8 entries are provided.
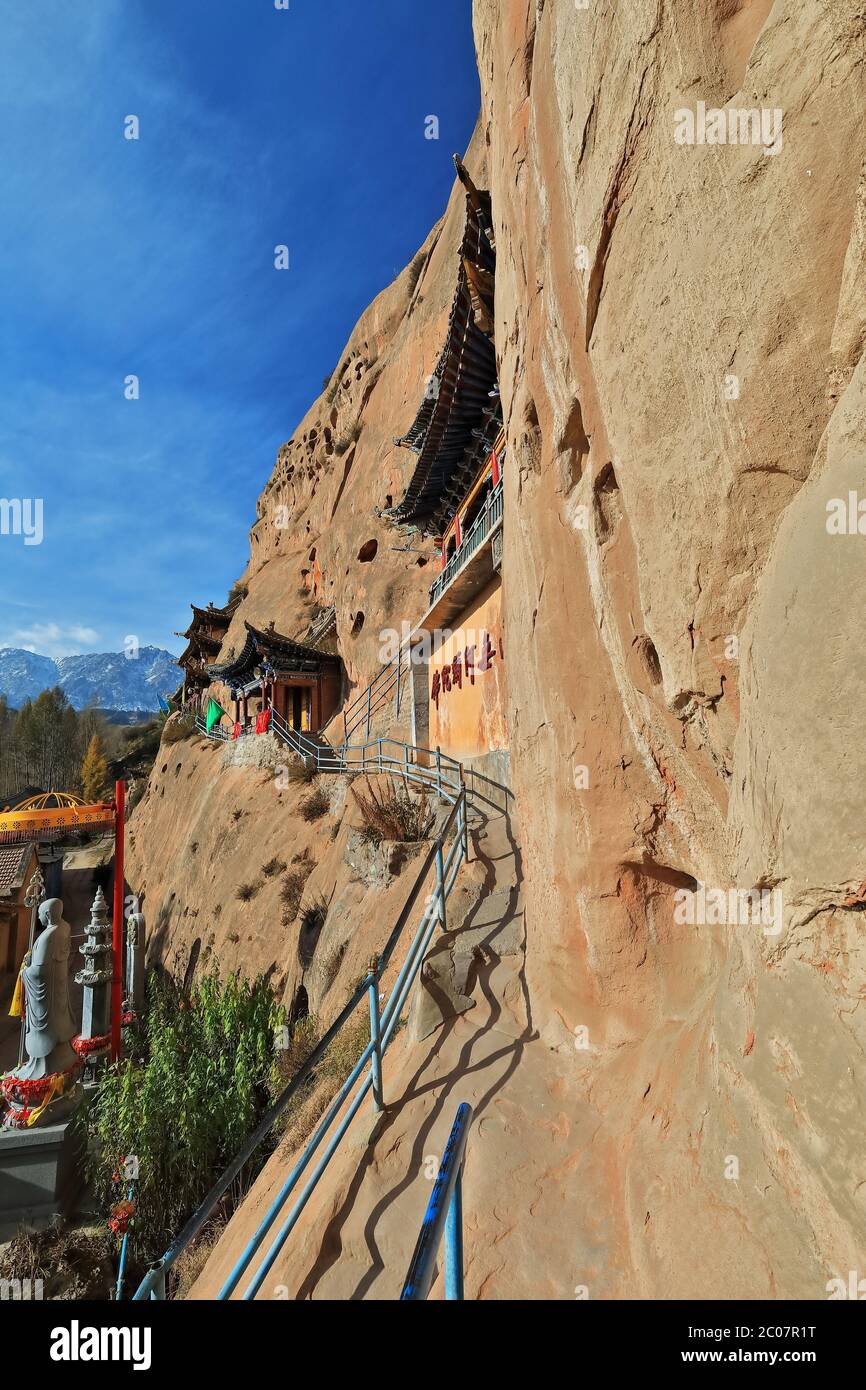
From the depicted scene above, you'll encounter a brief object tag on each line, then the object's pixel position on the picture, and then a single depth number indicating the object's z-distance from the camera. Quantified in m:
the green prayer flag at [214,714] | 34.06
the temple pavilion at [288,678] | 25.66
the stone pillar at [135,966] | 15.15
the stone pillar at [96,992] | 9.69
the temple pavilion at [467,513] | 9.98
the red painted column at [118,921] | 10.18
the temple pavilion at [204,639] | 41.38
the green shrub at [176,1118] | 7.54
